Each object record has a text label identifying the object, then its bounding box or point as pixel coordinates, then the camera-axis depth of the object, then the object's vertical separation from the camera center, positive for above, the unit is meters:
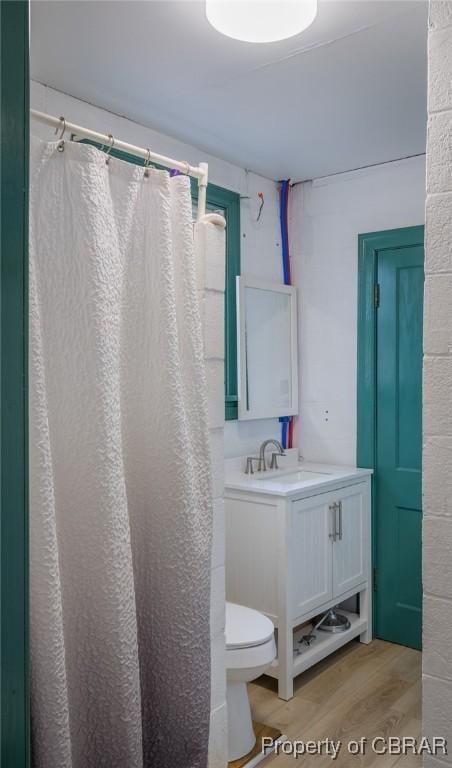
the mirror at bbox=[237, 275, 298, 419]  3.11 +0.17
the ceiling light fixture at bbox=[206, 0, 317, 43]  1.62 +1.01
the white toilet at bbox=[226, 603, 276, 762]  2.08 -1.02
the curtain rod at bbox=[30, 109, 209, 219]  1.16 +0.51
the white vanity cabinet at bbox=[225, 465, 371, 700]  2.55 -0.80
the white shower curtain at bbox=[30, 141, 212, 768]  0.94 -0.17
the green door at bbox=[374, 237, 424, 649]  3.01 -0.32
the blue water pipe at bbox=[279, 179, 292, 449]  3.39 +0.78
